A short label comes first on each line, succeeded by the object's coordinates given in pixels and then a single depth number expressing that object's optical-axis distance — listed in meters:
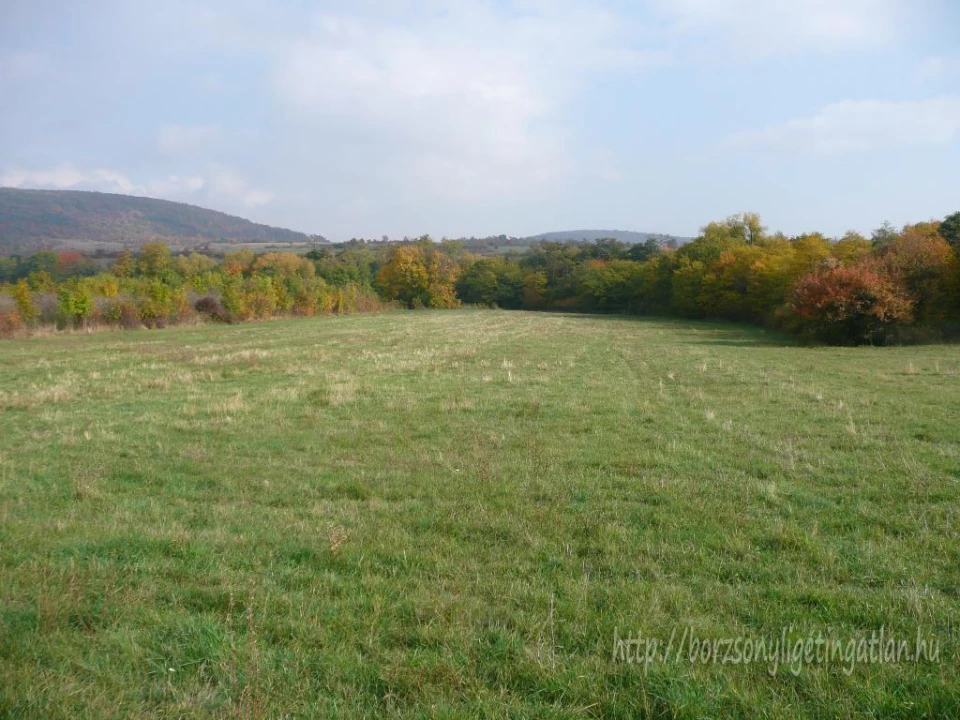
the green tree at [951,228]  45.19
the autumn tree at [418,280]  107.25
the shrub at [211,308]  61.41
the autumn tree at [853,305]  36.00
